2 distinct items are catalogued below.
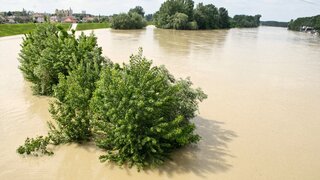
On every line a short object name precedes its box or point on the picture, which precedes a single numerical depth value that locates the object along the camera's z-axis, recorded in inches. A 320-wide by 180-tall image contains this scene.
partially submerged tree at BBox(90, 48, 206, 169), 286.4
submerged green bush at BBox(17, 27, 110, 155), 317.1
